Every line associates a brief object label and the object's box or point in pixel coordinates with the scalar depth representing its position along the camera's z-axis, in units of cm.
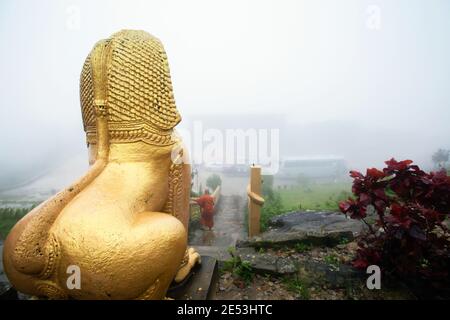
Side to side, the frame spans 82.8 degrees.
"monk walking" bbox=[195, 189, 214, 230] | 634
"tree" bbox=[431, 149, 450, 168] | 1097
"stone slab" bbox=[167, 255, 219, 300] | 208
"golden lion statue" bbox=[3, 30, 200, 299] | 125
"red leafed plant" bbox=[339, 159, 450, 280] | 236
